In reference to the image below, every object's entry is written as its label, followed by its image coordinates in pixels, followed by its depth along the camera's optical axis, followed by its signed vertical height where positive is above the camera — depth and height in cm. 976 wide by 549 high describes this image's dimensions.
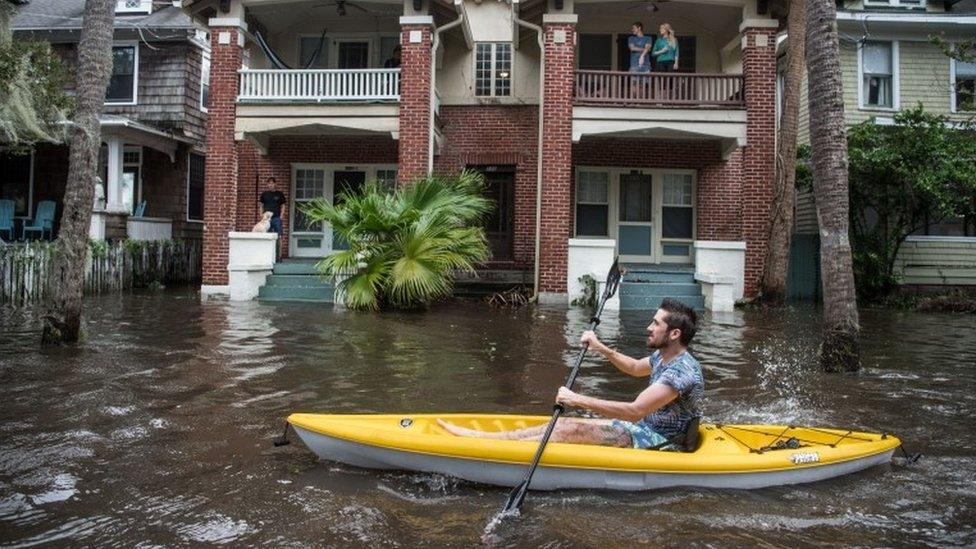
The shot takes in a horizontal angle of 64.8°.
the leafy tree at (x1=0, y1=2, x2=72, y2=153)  1212 +292
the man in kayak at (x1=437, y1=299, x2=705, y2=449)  480 -88
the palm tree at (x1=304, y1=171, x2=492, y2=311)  1319 +34
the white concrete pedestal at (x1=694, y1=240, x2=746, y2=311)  1539 +9
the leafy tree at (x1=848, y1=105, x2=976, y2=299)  1647 +192
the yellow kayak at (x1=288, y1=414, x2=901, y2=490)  462 -118
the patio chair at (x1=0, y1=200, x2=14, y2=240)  1956 +104
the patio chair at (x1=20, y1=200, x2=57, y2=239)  2008 +102
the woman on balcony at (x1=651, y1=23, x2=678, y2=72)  1634 +466
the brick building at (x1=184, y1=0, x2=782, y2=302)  1597 +313
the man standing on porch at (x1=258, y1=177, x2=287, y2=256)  1692 +127
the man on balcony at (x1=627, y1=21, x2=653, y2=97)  1642 +462
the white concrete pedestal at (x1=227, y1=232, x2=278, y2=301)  1550 -1
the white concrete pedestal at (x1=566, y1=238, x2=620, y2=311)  1527 +10
